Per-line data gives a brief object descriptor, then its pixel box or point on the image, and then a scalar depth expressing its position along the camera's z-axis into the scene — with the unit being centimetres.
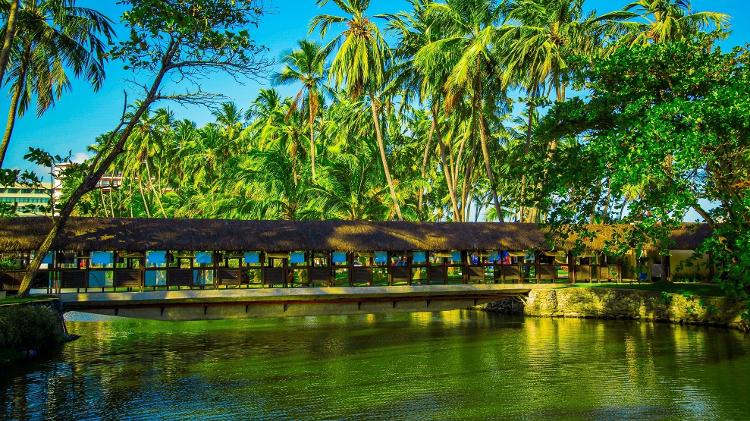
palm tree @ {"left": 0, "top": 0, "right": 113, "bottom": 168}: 2039
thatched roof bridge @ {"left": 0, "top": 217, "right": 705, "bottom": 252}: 2112
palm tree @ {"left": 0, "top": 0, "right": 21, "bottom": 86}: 1762
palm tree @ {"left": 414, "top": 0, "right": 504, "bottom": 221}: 2980
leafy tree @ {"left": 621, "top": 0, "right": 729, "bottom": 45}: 3038
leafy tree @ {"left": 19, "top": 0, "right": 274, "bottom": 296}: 1808
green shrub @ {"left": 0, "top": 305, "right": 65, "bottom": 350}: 1598
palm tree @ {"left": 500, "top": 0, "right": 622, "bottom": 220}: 2911
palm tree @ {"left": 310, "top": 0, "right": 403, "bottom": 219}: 3028
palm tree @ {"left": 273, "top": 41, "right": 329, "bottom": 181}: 3672
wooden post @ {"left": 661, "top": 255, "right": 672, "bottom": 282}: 2934
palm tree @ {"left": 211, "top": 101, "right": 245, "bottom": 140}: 5260
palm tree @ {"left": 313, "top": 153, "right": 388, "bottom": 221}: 3319
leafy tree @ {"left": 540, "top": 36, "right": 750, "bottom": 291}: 1491
